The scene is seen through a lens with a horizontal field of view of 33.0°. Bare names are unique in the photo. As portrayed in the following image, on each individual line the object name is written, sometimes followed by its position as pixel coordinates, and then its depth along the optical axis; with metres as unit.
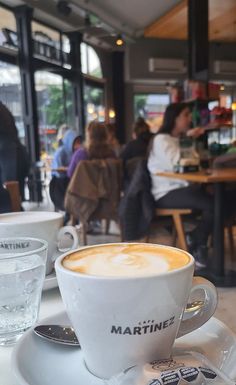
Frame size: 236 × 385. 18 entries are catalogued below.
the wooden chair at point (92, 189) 3.46
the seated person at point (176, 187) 2.91
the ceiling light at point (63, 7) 6.51
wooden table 2.73
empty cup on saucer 0.62
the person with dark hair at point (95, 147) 3.81
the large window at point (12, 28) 6.24
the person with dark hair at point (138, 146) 5.08
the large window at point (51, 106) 7.55
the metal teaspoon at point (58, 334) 0.48
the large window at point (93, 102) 9.28
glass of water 0.49
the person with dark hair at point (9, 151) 1.49
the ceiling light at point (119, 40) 7.80
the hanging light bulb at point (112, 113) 9.95
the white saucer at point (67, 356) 0.42
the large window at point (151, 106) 10.70
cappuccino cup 0.38
